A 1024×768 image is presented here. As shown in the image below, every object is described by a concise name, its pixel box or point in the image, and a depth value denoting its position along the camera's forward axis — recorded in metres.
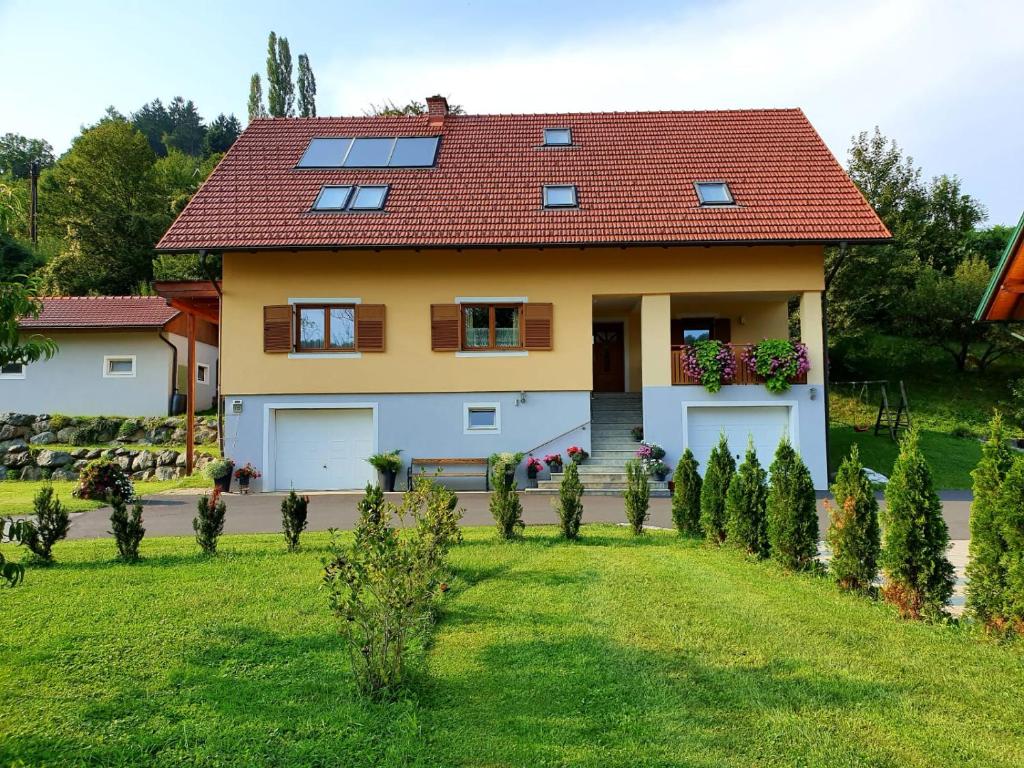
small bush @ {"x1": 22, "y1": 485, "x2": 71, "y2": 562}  7.43
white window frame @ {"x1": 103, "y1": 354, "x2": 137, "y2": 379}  21.33
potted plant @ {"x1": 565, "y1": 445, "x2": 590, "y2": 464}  15.03
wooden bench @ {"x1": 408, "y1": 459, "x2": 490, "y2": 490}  15.23
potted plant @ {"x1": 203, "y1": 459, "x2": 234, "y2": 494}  14.70
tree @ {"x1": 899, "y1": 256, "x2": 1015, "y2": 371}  23.00
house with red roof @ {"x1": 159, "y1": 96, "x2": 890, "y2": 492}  15.18
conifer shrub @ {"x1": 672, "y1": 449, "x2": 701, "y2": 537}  9.21
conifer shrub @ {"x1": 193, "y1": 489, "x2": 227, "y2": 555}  7.86
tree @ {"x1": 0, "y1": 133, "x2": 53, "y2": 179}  44.69
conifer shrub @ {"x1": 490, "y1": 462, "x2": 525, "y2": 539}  8.68
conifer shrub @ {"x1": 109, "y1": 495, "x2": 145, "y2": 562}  7.53
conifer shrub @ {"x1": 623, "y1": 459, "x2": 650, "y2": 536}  9.20
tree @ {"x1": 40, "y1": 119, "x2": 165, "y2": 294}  31.97
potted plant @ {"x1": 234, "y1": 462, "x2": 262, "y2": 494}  15.03
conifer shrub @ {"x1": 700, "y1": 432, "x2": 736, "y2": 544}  8.50
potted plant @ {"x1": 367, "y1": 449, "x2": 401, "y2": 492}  14.92
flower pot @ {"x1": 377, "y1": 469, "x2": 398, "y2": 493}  14.99
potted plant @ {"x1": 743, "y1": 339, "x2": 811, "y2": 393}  14.98
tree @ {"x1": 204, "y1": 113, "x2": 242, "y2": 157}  54.09
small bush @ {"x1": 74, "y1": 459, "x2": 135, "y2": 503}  12.65
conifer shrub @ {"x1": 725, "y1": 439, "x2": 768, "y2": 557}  7.75
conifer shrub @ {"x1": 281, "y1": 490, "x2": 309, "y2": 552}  8.03
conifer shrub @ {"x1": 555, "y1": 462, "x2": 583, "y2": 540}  8.68
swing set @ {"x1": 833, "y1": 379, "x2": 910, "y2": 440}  18.80
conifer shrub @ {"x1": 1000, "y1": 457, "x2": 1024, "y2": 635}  4.70
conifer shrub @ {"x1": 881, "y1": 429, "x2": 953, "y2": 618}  5.44
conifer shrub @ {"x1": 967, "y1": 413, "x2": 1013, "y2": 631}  4.93
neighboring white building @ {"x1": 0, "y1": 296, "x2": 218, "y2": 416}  20.94
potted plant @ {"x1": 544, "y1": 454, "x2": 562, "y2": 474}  15.03
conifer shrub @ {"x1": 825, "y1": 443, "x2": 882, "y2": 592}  6.11
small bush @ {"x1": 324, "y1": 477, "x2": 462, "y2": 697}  3.96
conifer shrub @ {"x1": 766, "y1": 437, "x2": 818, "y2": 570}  6.93
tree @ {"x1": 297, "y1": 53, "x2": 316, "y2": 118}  57.44
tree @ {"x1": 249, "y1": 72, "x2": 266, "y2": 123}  55.12
